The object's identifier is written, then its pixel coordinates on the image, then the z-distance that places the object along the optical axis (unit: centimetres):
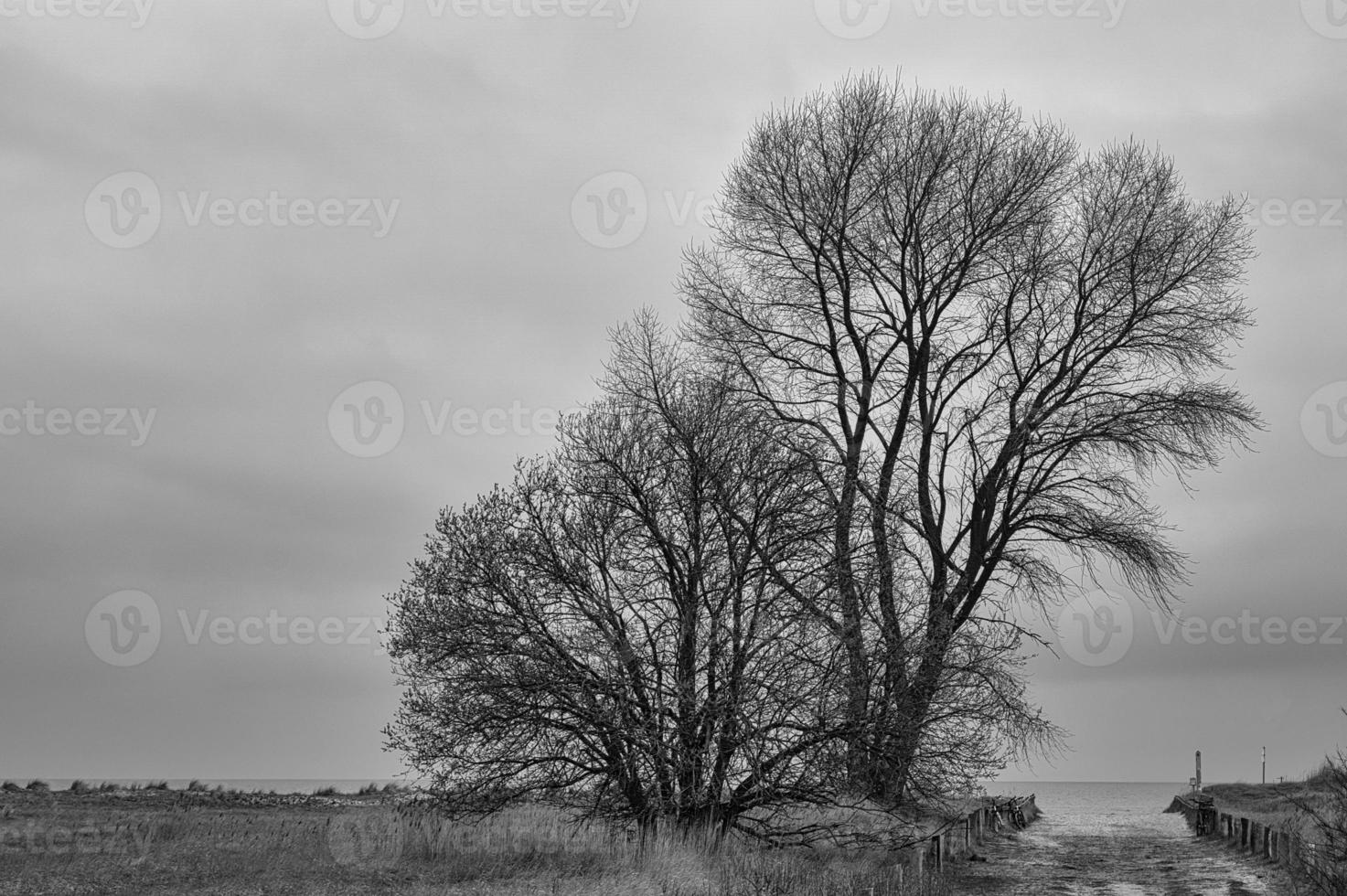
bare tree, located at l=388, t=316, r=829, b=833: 1973
